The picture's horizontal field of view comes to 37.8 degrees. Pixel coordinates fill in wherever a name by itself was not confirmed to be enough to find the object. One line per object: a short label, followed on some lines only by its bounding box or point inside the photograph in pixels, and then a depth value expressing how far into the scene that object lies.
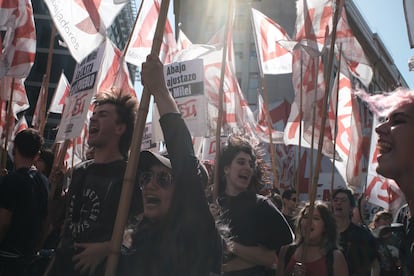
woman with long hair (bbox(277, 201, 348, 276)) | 4.12
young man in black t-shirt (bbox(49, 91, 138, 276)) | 2.71
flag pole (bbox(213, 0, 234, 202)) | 4.42
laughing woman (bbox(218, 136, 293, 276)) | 3.51
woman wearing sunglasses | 2.17
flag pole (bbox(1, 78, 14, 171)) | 5.72
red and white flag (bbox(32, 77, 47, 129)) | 7.08
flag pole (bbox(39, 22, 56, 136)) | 6.96
